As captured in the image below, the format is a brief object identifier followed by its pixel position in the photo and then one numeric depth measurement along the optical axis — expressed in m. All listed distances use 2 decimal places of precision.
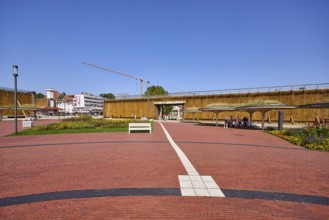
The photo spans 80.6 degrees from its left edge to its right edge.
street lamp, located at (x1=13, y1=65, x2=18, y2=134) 15.00
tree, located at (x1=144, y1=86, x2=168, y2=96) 74.59
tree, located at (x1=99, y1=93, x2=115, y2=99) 142.45
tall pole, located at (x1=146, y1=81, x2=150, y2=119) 45.42
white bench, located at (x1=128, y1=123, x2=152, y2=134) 15.60
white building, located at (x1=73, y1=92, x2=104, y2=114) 112.99
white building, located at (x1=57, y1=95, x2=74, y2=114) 107.93
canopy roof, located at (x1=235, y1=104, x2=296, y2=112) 18.59
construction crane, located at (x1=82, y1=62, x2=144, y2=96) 82.00
